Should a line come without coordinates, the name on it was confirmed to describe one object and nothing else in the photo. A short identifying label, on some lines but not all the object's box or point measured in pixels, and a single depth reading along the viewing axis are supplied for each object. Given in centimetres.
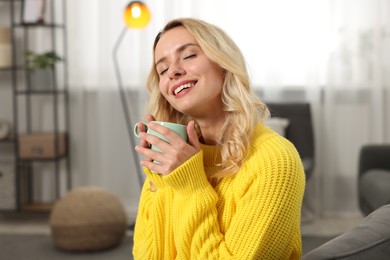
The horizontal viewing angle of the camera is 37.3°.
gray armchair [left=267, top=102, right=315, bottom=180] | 387
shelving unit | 406
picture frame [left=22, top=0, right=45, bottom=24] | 402
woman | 109
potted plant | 391
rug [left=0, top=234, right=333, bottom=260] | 309
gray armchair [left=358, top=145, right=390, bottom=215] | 282
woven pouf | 313
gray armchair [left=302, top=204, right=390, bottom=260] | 88
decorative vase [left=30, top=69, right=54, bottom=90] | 405
